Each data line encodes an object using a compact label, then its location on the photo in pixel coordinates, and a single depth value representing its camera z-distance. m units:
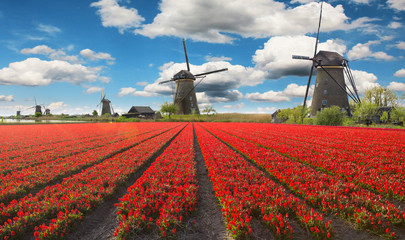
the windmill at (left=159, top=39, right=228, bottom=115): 81.16
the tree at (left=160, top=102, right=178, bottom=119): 81.75
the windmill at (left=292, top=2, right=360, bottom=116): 59.78
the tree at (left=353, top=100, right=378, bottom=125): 51.54
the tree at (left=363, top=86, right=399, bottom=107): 66.75
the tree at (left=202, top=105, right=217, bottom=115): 89.62
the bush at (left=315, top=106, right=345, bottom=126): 46.19
